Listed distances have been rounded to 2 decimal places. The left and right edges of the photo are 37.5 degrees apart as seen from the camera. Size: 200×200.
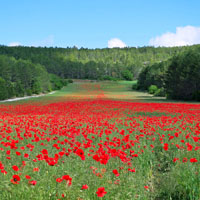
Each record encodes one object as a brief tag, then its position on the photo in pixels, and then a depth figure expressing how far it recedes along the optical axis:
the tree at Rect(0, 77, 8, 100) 55.03
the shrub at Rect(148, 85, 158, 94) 79.64
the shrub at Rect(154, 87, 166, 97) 68.06
